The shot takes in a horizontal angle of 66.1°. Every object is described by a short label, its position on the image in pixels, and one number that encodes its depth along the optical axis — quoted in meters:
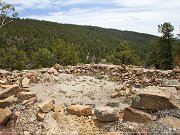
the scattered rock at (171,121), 4.36
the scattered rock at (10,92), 6.39
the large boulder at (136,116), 4.68
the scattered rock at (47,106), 5.31
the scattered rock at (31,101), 6.01
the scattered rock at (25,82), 7.97
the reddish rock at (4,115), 5.46
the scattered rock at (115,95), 7.52
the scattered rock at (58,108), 5.39
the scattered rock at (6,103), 6.04
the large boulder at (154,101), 4.88
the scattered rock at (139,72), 9.42
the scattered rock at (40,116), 5.16
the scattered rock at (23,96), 6.19
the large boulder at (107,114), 4.80
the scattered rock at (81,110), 5.23
